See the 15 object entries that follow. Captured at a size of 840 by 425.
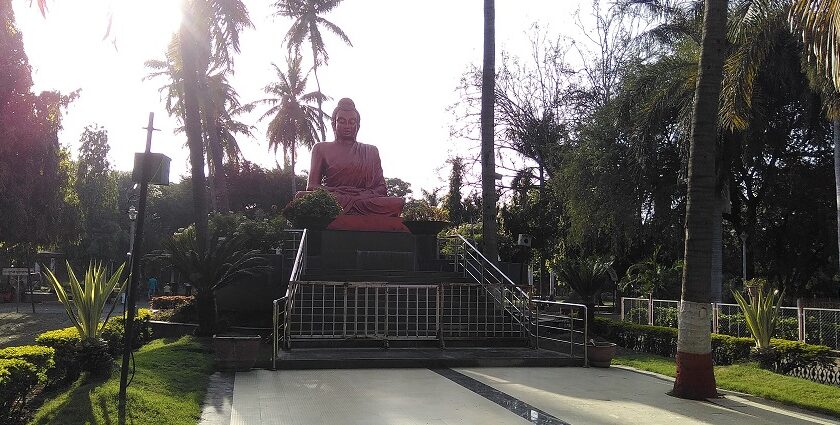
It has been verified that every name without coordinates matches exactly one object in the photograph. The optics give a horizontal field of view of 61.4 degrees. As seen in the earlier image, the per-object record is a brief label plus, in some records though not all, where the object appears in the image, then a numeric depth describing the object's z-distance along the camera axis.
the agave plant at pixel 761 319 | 11.61
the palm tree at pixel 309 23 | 39.91
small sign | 31.21
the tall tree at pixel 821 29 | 8.14
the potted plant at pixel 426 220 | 18.00
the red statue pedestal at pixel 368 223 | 19.17
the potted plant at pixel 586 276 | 17.05
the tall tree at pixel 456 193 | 33.81
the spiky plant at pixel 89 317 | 8.72
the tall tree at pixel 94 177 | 40.66
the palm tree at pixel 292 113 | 45.62
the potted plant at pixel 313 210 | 17.05
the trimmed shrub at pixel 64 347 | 8.42
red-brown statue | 20.28
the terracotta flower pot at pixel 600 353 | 11.73
